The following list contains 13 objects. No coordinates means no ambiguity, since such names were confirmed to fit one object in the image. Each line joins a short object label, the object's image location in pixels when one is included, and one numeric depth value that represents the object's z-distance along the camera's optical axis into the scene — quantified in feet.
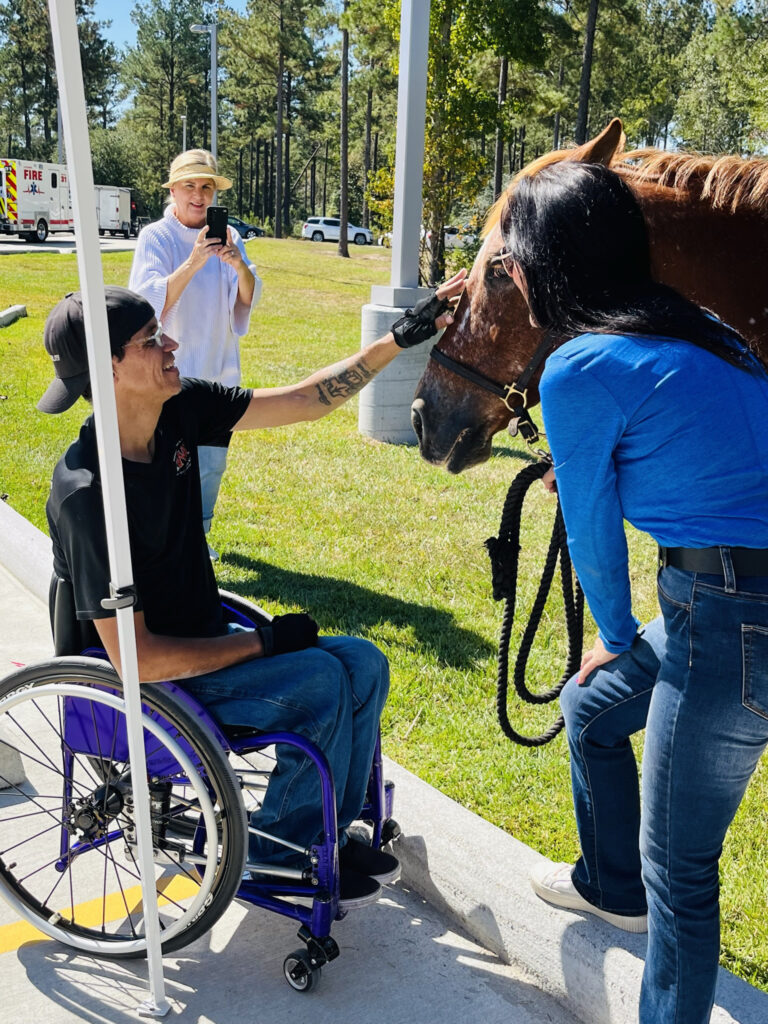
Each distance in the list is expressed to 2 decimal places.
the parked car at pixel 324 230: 185.65
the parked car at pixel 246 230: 152.14
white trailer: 147.02
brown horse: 8.38
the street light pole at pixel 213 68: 68.48
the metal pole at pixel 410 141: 24.50
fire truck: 116.57
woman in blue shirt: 6.08
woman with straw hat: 15.49
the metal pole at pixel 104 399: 6.38
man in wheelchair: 7.95
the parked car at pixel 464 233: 66.98
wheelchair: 7.91
